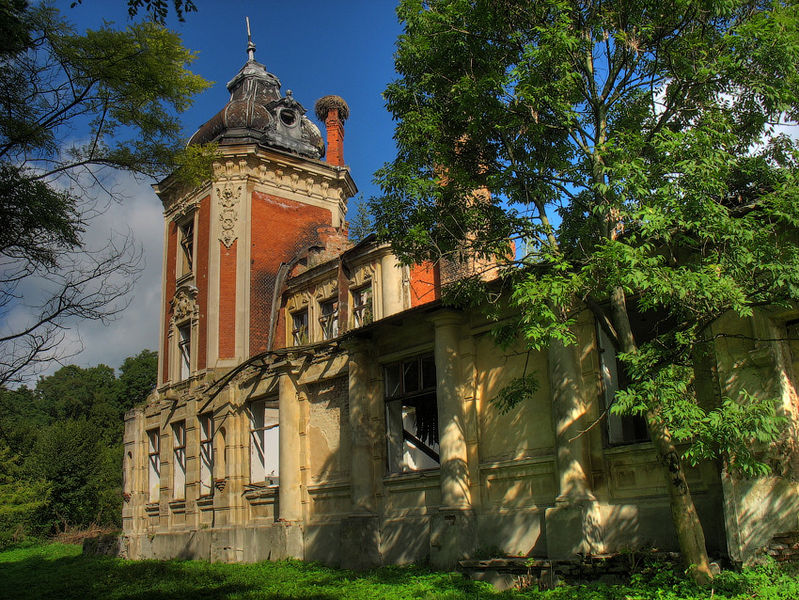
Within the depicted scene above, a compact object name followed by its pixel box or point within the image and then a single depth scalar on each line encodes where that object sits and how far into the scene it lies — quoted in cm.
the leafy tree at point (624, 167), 799
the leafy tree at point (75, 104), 966
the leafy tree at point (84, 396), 5519
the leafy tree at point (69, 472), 4206
